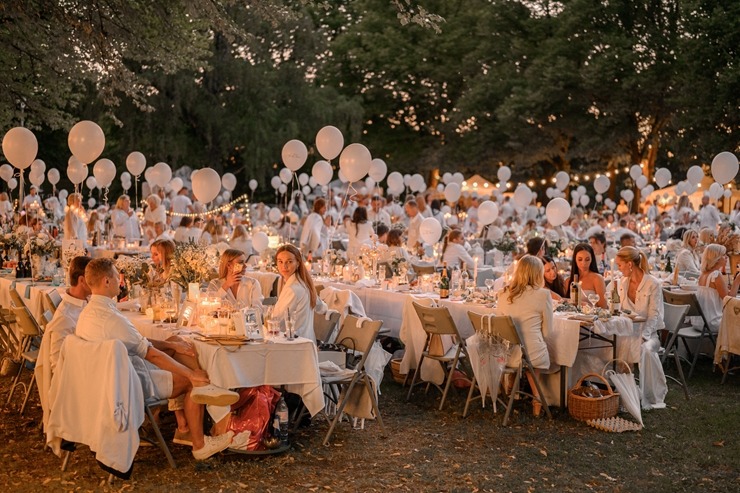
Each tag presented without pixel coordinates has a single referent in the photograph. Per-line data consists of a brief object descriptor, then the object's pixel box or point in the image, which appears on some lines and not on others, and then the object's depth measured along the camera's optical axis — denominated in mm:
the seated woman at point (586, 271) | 8469
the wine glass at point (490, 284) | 8992
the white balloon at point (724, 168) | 13547
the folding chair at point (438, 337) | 7449
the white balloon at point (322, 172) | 15078
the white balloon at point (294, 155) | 12641
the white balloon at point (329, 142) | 11812
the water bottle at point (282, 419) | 6273
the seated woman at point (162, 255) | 8000
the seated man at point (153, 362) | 5789
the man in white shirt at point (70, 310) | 6391
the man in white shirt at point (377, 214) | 16062
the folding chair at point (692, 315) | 8945
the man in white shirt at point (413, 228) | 14008
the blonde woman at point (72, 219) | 13414
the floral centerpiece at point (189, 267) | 7332
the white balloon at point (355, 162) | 11672
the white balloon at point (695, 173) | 20625
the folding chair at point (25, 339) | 7035
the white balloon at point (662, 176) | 23375
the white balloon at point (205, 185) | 12570
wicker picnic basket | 7121
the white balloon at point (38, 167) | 18250
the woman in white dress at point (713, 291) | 9172
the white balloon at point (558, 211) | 12492
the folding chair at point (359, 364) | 6566
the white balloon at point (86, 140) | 10172
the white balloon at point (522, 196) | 18188
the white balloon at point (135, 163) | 16281
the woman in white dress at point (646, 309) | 7719
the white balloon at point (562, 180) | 24828
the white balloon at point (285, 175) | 24747
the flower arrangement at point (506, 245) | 13805
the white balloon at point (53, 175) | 20172
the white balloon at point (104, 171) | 15055
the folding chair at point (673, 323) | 8211
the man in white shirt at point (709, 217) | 18594
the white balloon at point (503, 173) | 26750
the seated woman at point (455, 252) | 11633
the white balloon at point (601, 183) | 23877
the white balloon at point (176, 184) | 22984
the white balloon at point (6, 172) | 20244
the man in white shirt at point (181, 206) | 20766
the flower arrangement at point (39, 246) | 10141
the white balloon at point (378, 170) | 17328
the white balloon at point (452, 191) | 20031
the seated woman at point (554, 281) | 8797
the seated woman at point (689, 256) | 11406
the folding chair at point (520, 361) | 7129
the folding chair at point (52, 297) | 8448
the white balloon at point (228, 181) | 21828
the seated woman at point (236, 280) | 7465
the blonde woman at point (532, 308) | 7262
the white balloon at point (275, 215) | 22266
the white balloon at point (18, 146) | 10406
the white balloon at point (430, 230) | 12078
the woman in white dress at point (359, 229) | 12945
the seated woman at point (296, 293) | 6965
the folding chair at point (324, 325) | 7555
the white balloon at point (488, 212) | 13875
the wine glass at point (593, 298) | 7965
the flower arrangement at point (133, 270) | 8031
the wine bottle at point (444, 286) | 9039
